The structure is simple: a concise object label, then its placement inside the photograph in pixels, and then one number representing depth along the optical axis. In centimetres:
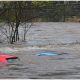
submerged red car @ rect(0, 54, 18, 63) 1706
